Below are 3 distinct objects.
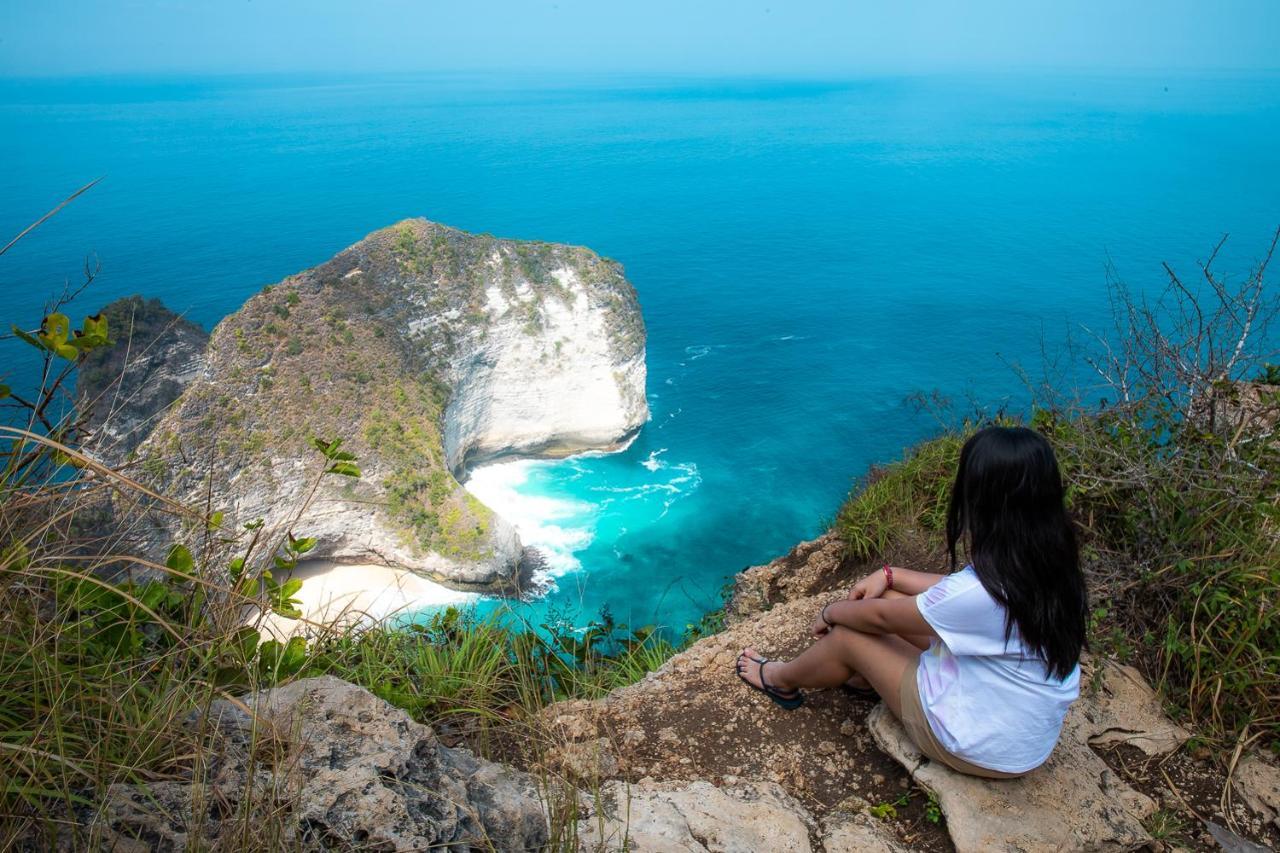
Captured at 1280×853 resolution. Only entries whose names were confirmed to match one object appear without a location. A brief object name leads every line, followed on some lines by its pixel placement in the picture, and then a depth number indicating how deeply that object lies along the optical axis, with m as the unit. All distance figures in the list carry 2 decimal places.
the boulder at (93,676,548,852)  1.62
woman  2.41
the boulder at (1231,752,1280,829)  2.83
